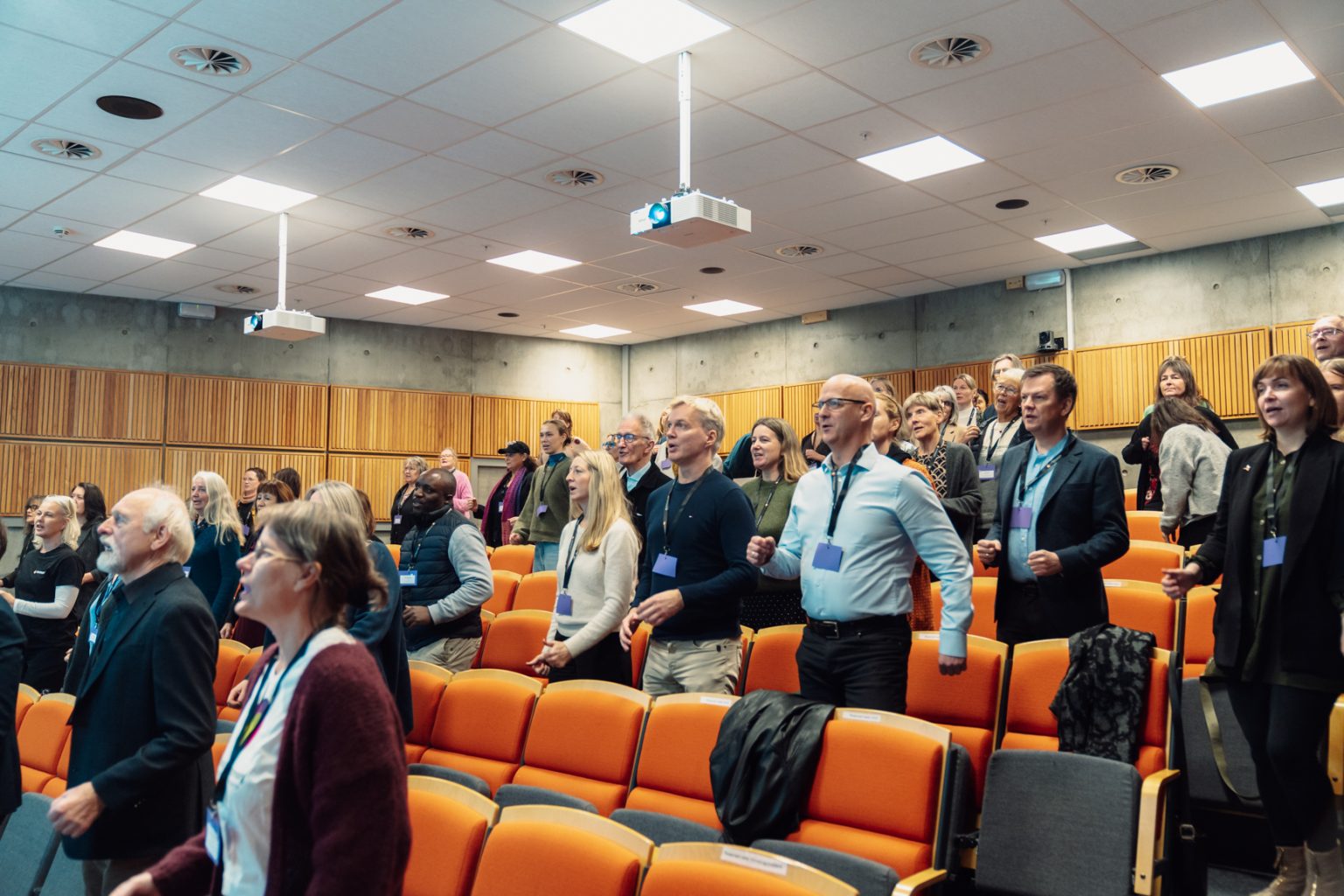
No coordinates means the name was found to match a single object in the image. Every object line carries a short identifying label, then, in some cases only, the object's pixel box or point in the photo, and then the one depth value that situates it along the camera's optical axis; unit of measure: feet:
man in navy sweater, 10.84
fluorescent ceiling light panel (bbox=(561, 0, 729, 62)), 15.08
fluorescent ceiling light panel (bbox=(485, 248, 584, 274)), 28.50
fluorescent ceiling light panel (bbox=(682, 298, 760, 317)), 35.09
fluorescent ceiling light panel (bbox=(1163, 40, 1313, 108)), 16.61
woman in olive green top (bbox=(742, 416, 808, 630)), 13.66
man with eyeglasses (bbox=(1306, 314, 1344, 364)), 14.87
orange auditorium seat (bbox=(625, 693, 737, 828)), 9.25
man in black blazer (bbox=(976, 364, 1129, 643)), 10.05
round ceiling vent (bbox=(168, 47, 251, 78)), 16.16
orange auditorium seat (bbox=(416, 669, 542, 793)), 10.85
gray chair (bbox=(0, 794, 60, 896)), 9.84
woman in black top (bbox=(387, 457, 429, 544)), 27.52
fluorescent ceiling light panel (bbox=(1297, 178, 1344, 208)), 22.71
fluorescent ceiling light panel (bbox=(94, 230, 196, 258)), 26.27
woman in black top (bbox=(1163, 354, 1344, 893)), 8.43
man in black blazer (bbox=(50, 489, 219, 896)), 7.45
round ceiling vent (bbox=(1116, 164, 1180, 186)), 21.70
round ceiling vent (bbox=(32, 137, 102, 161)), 19.92
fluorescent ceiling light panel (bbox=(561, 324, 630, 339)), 39.11
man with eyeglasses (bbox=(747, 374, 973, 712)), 9.16
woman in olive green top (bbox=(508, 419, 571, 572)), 19.77
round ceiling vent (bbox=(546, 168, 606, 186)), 21.84
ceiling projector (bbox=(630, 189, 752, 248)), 17.42
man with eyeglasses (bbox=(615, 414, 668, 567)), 14.57
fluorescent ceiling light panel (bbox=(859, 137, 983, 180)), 20.51
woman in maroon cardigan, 4.73
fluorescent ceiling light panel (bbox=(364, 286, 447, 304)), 32.58
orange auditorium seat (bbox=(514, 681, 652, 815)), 9.89
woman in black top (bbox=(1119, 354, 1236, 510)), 16.42
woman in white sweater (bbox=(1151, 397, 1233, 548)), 14.84
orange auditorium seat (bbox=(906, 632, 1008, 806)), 9.85
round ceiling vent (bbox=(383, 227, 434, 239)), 25.81
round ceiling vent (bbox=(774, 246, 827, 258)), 27.86
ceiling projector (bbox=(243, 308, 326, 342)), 25.99
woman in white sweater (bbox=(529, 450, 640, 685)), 11.80
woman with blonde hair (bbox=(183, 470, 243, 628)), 16.30
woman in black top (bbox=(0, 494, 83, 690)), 16.78
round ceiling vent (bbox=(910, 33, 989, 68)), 16.05
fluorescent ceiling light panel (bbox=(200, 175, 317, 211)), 22.41
